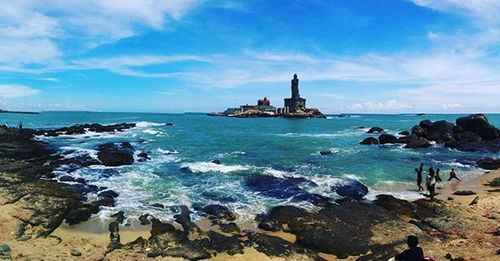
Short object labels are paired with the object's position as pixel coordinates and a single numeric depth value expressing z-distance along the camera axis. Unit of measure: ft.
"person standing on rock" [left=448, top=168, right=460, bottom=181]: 94.48
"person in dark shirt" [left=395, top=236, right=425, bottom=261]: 33.55
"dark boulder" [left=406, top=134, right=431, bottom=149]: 167.53
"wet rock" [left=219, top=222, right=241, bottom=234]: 55.62
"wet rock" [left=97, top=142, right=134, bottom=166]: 106.64
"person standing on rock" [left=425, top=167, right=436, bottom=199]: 76.59
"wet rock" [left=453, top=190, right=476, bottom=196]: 78.50
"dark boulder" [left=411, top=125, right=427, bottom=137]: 196.85
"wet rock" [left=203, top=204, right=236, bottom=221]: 61.76
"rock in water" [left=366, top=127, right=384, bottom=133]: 271.90
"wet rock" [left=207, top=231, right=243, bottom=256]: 47.43
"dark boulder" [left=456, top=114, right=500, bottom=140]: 183.11
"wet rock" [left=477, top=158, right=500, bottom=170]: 114.73
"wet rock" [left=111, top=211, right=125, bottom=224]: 57.77
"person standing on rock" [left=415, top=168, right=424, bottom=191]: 83.41
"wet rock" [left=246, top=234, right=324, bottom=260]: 46.57
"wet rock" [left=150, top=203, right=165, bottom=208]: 66.44
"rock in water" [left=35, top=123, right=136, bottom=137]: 203.59
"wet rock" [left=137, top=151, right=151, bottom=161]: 120.45
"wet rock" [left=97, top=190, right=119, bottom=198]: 72.08
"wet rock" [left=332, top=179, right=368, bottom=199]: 77.04
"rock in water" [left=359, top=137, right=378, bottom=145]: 182.60
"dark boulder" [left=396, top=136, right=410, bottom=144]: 183.65
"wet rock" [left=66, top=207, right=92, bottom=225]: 56.65
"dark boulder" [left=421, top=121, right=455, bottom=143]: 186.70
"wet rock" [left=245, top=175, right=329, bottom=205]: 73.31
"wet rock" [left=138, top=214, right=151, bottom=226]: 57.31
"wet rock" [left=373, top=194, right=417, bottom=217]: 64.39
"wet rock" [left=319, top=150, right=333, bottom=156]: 139.69
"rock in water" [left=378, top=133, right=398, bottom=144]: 183.52
